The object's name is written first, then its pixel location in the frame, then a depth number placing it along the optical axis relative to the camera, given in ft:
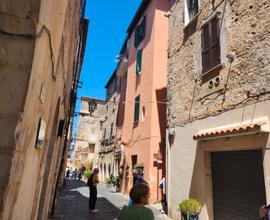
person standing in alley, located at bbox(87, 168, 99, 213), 30.37
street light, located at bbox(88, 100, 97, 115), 45.58
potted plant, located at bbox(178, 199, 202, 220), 22.65
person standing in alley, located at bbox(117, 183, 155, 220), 8.21
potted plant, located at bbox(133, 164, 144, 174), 42.96
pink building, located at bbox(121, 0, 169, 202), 41.65
